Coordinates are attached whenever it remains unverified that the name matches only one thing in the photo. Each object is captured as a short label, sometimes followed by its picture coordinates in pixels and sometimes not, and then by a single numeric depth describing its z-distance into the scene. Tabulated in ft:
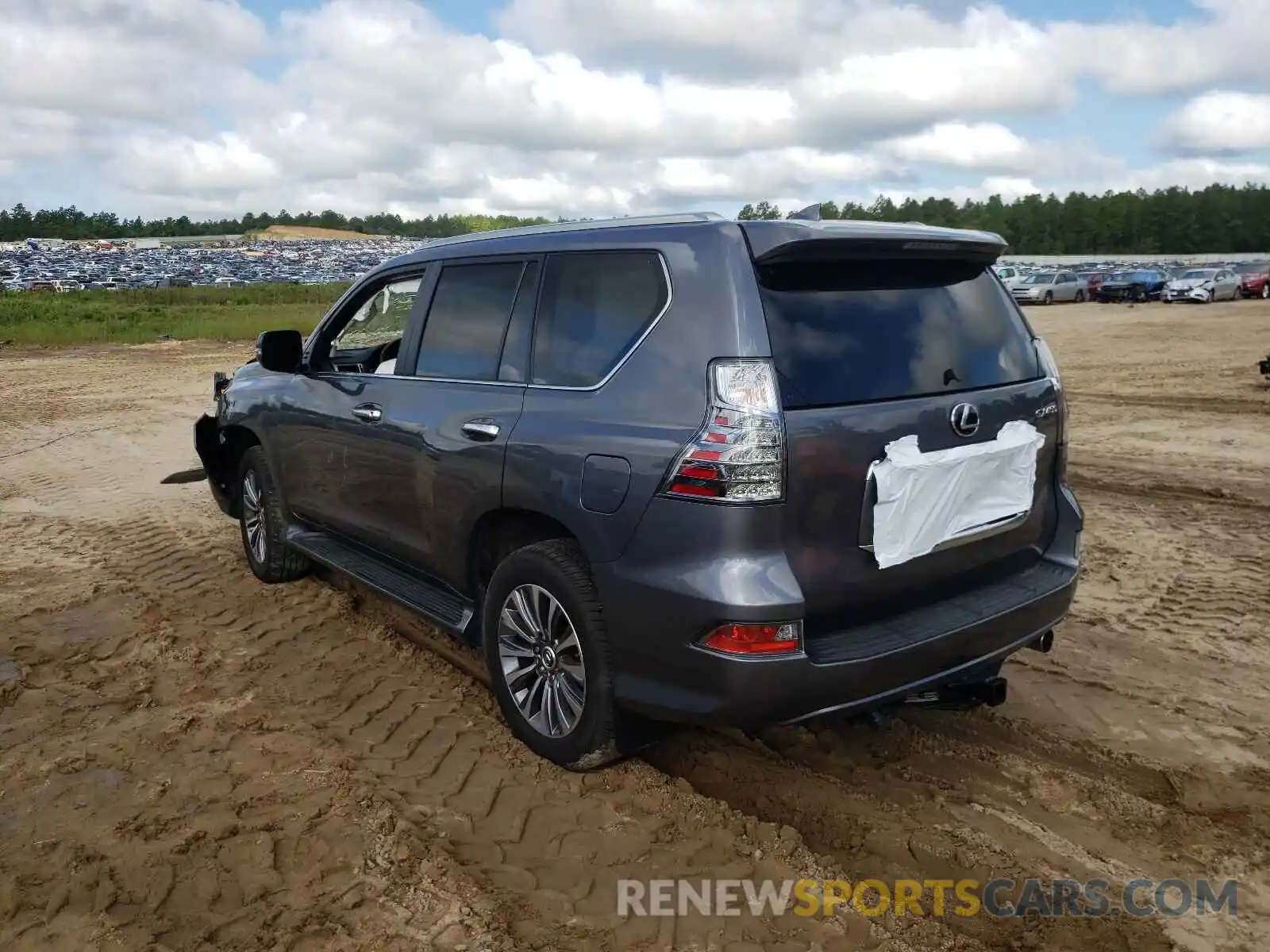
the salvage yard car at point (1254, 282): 126.11
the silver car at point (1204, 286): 119.03
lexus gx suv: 9.29
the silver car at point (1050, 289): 128.57
